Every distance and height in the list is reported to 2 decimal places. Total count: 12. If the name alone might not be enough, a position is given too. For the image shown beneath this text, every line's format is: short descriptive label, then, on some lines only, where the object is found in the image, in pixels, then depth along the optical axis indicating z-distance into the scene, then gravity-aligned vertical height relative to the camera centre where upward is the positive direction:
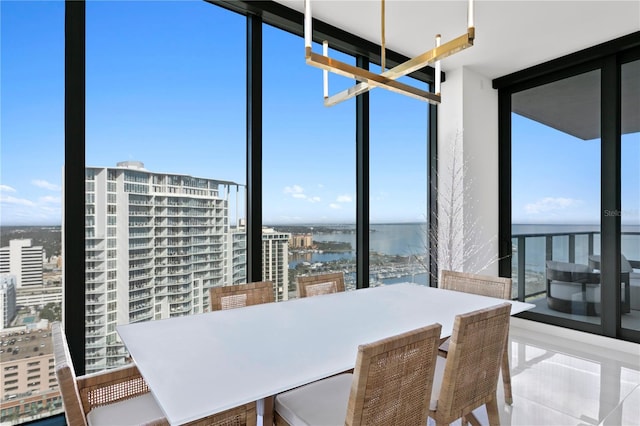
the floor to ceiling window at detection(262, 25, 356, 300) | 3.05 +0.37
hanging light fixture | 1.67 +0.73
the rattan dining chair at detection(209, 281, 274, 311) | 2.16 -0.50
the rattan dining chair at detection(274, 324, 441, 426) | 1.13 -0.59
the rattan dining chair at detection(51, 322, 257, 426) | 1.10 -0.68
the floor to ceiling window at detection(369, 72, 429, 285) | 3.79 +0.27
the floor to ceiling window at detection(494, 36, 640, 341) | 3.50 +0.27
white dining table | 1.10 -0.52
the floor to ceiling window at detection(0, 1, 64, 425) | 2.02 +0.07
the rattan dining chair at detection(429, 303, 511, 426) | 1.45 -0.64
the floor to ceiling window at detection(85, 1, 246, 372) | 2.30 +0.35
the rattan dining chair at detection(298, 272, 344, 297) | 2.53 -0.50
